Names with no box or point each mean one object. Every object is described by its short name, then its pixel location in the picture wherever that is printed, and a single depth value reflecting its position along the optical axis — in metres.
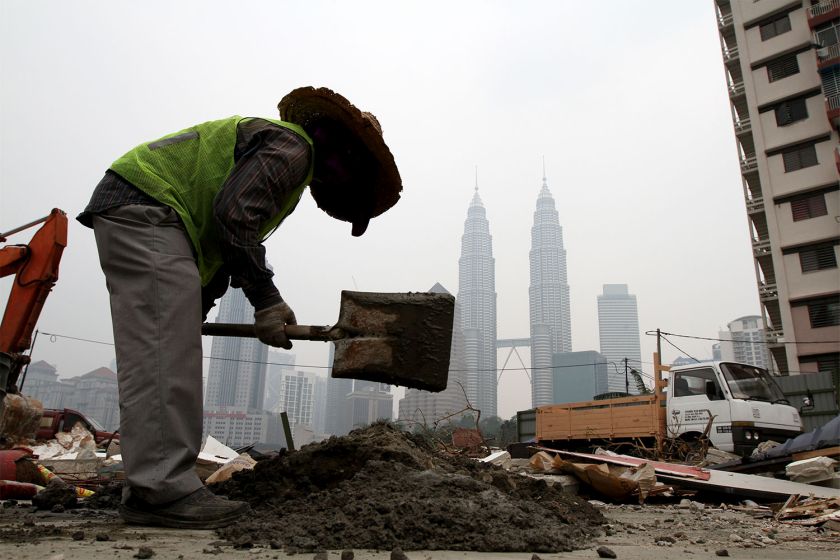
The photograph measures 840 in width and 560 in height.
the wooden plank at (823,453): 5.30
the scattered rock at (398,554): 1.43
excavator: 3.38
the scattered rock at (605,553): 1.70
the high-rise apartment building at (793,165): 21.83
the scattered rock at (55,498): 2.73
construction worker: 1.92
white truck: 8.41
